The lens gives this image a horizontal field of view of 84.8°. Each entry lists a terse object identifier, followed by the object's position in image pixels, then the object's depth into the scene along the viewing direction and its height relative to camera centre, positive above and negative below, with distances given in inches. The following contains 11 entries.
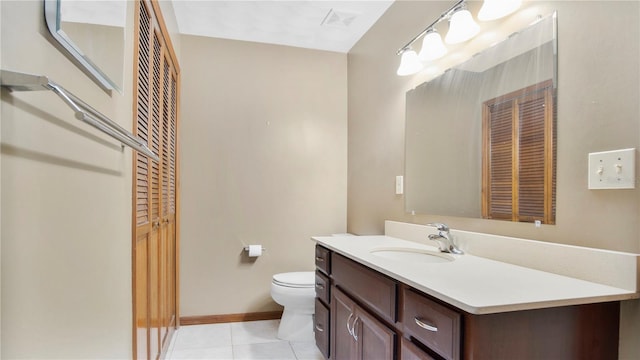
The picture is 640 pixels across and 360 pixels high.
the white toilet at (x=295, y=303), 93.9 -33.5
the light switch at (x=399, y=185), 84.6 -1.3
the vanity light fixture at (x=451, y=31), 54.0 +26.7
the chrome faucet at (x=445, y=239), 62.4 -10.7
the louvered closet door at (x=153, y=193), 54.7 -2.8
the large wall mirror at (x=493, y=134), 48.3 +7.8
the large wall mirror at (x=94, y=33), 28.2 +13.9
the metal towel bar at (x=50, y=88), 21.7 +6.0
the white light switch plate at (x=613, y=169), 37.3 +1.2
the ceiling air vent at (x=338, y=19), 95.2 +45.2
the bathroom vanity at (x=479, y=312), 33.9 -14.4
